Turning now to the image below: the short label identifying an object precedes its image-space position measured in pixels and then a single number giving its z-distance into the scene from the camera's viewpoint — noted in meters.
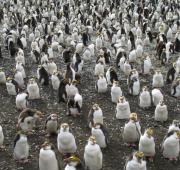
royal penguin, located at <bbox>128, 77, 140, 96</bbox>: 13.99
